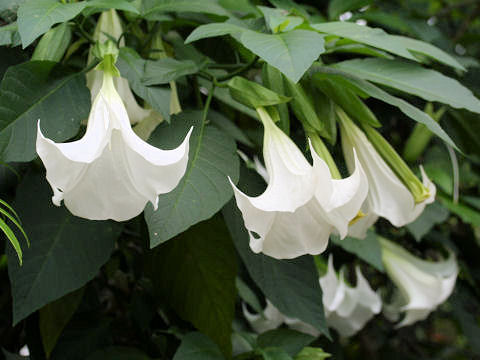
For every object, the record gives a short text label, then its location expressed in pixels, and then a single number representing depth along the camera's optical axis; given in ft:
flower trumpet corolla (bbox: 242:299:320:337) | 3.20
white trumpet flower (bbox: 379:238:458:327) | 3.49
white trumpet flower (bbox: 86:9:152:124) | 2.16
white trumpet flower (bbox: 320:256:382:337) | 3.10
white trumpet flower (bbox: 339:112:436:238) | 2.20
